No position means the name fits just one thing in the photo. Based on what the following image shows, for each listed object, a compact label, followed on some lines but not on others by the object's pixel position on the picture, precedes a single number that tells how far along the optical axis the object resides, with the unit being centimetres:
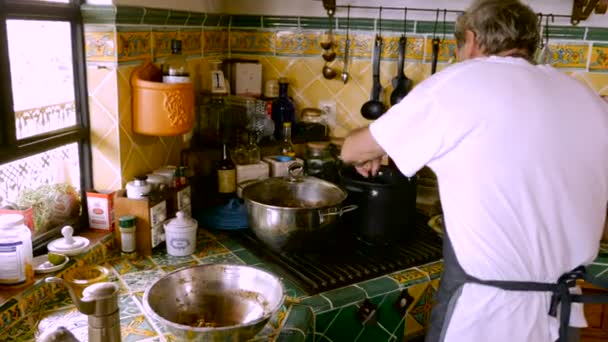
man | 114
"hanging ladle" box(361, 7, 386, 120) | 226
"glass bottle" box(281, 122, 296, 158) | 222
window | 137
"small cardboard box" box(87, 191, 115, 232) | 167
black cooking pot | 179
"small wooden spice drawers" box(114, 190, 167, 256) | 163
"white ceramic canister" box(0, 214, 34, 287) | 126
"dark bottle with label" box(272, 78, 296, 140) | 233
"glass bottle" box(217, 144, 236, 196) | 200
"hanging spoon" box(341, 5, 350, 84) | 229
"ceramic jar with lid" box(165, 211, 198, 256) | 165
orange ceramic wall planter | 169
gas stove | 157
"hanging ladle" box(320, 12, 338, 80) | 229
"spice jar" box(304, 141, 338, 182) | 223
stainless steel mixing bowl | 132
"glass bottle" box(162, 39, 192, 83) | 174
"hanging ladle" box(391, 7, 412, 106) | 223
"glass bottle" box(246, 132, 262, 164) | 214
